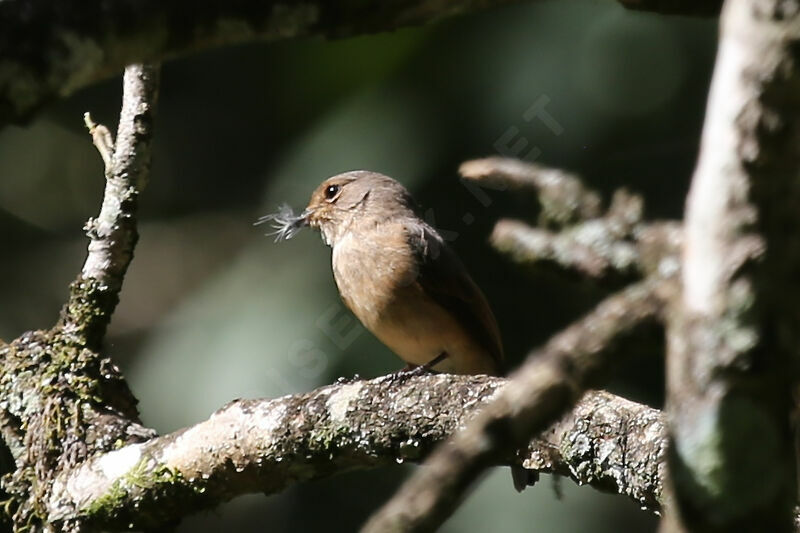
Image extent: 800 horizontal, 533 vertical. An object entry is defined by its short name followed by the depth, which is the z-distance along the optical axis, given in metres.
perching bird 10.56
